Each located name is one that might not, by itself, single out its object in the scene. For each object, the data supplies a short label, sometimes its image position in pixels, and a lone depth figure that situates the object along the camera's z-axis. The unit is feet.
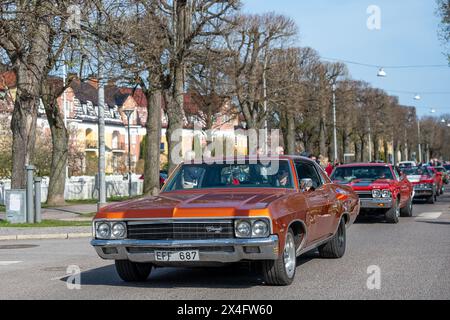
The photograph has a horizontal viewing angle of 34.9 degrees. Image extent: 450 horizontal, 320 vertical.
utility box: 69.15
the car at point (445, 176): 166.85
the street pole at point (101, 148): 73.82
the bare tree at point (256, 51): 145.59
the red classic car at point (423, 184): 92.89
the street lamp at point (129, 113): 130.00
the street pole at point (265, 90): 148.70
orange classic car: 27.07
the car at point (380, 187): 59.82
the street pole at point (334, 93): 172.67
